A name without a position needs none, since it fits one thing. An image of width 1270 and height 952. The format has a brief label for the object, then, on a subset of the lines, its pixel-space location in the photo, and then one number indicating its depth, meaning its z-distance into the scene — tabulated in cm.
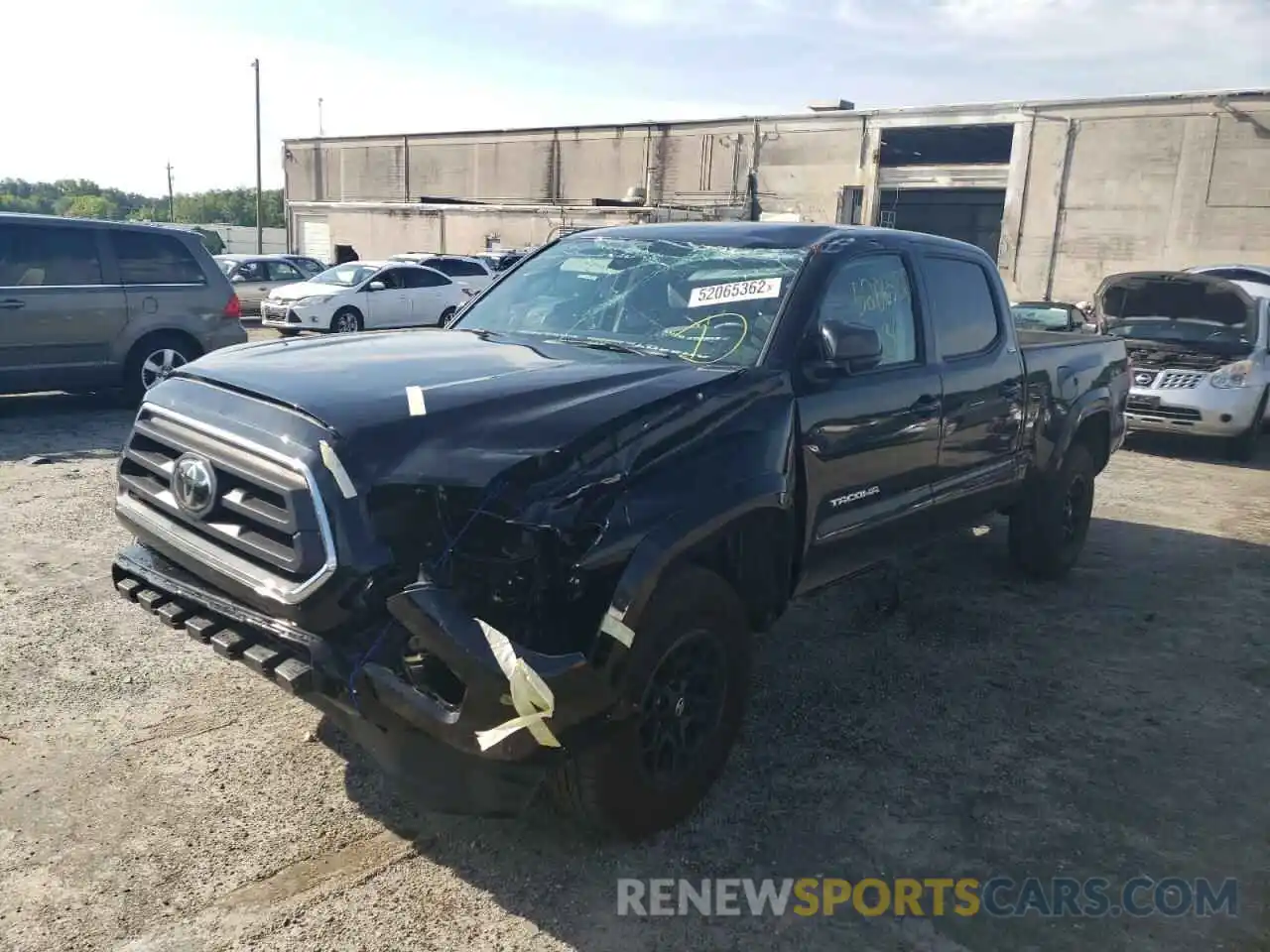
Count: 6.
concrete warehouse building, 2767
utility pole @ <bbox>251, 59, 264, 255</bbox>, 4172
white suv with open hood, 1032
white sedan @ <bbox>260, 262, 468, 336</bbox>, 1784
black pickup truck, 267
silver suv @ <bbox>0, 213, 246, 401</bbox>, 889
